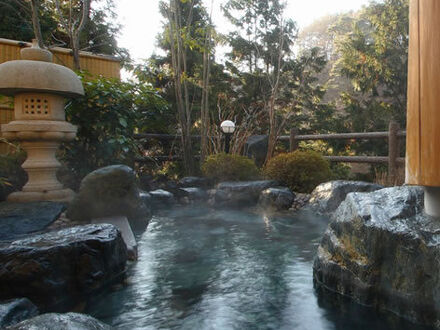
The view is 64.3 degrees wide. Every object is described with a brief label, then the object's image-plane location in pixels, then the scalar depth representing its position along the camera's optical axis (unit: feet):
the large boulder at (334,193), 16.08
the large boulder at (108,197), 11.87
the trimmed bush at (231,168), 21.13
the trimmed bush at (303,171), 19.72
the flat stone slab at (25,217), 9.60
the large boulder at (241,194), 18.88
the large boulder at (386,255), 5.90
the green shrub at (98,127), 16.29
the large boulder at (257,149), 25.75
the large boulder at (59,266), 6.66
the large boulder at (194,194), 19.96
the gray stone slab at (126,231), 9.55
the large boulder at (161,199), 18.72
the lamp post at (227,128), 21.92
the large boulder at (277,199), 17.75
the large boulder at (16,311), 5.41
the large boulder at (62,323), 4.47
